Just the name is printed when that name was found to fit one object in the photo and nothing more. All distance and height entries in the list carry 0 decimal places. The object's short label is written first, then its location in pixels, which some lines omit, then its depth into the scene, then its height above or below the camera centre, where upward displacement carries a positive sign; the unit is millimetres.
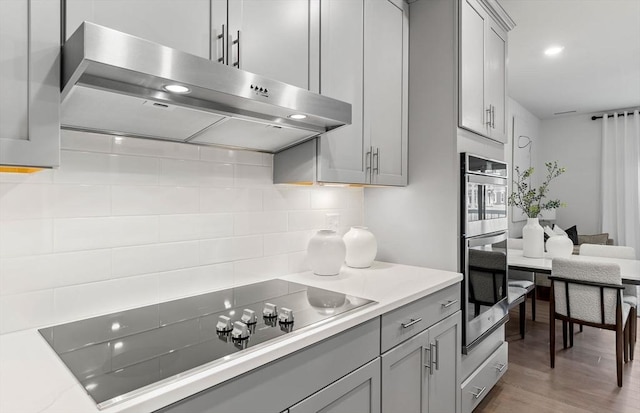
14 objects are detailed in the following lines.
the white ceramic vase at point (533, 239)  3533 -303
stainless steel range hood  865 +326
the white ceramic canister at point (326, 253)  1858 -229
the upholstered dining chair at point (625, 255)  3141 -459
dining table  2791 -491
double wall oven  2053 -229
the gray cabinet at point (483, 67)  2082 +860
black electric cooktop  850 -373
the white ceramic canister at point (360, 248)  2084 -231
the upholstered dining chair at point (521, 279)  3575 -736
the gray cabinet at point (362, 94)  1682 +565
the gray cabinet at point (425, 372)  1514 -743
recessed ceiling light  3589 +1534
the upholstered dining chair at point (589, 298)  2779 -709
